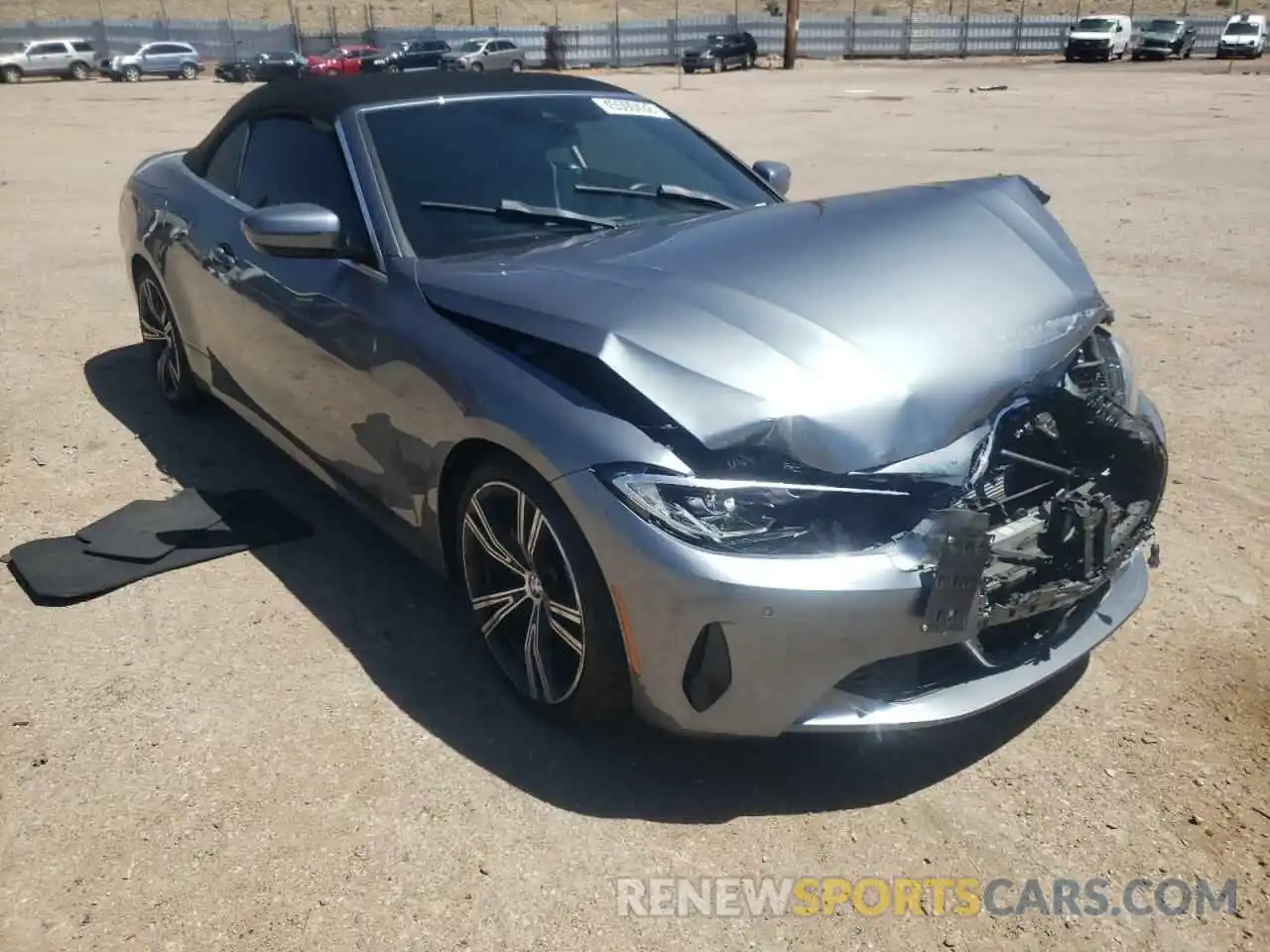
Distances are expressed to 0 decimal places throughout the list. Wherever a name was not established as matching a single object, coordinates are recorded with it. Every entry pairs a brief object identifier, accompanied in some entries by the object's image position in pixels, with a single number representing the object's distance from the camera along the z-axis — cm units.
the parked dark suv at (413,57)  3733
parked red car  3914
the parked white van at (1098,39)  4197
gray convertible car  246
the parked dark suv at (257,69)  3891
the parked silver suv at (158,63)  4062
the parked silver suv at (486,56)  3822
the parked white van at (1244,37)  4200
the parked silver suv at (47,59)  4000
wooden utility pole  4262
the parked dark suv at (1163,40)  4284
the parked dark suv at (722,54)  4094
